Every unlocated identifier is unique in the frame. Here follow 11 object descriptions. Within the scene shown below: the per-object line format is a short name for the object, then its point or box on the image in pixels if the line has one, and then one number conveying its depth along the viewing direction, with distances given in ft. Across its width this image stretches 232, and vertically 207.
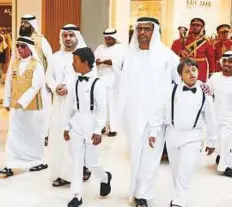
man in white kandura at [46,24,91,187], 16.37
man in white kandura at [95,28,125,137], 25.14
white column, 34.40
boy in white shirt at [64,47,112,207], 13.73
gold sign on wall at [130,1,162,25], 50.55
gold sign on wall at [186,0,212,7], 48.55
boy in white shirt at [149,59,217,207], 13.47
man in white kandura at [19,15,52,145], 20.21
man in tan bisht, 17.34
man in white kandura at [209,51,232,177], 18.47
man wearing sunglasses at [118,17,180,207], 14.02
